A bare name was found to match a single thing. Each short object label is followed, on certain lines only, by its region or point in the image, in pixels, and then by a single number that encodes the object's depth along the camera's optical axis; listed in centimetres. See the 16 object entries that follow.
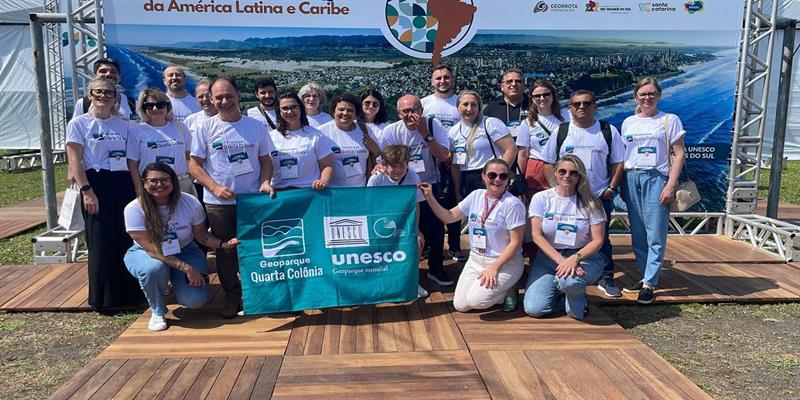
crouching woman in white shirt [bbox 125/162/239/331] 379
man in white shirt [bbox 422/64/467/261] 494
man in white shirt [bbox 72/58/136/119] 459
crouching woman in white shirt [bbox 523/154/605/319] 400
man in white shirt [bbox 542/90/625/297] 439
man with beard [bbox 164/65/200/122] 534
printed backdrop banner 633
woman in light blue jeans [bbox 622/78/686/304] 443
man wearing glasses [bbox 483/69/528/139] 488
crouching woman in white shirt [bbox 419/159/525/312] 402
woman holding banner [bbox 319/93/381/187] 436
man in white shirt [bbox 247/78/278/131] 441
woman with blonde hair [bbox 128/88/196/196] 411
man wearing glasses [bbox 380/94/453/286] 442
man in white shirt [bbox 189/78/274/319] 393
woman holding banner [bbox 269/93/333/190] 415
